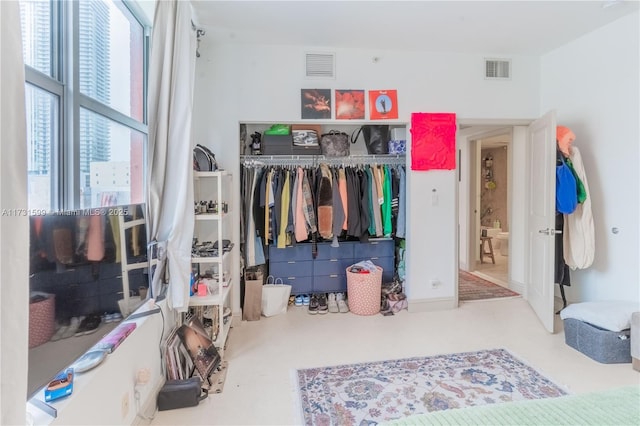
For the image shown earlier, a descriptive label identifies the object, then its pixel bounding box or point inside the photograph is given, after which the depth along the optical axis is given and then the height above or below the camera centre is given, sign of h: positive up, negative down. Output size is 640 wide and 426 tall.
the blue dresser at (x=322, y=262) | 3.72 -0.65
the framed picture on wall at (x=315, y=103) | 3.26 +1.01
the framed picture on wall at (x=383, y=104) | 3.37 +1.03
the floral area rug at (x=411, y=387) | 1.91 -1.16
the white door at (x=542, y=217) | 2.93 -0.11
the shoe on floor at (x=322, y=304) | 3.48 -1.07
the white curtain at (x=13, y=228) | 0.77 -0.05
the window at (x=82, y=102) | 1.46 +0.53
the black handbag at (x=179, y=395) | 1.92 -1.12
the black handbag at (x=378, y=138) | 3.73 +0.76
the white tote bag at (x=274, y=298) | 3.41 -0.97
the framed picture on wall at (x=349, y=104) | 3.32 +1.02
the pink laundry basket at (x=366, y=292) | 3.40 -0.91
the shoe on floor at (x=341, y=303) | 3.50 -1.07
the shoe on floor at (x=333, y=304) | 3.50 -1.07
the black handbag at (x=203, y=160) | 2.62 +0.36
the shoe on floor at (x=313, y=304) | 3.47 -1.07
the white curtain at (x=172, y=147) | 2.03 +0.37
